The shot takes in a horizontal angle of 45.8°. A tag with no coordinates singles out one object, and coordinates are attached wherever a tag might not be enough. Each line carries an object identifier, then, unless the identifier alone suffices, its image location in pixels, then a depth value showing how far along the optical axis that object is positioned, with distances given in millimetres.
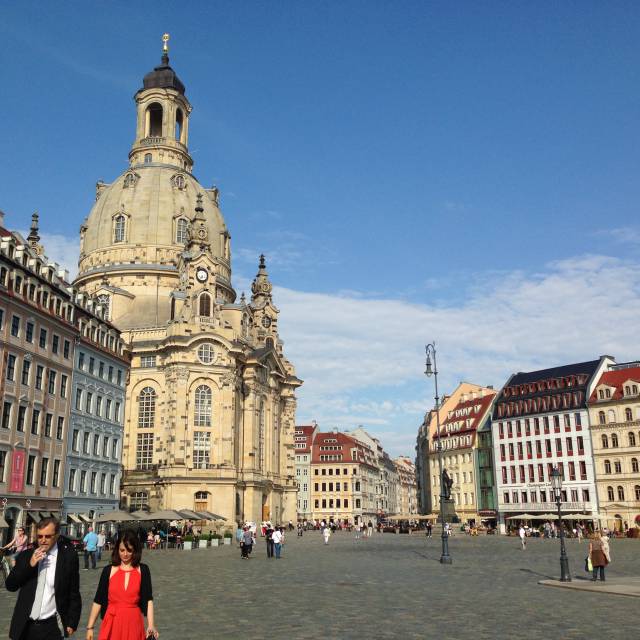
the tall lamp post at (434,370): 42081
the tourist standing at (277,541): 43431
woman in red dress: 8289
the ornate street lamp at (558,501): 26125
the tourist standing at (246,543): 42025
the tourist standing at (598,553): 25578
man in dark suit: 8375
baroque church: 86500
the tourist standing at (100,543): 35869
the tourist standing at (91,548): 33938
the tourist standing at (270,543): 43938
